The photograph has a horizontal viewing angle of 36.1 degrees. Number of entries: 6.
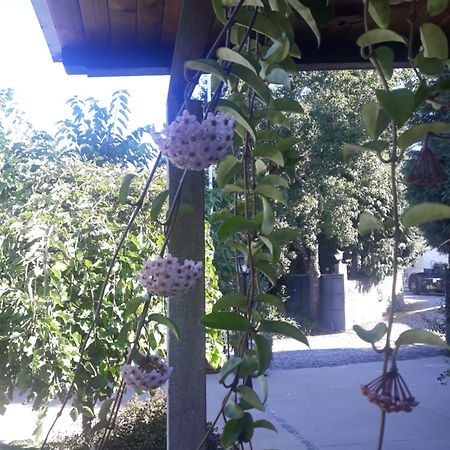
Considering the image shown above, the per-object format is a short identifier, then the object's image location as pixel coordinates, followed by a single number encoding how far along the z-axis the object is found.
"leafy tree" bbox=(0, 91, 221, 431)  3.13
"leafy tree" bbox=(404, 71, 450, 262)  4.61
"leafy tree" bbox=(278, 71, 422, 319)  11.34
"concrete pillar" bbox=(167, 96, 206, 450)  1.78
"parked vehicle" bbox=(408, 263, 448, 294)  18.07
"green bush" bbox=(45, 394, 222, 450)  3.93
